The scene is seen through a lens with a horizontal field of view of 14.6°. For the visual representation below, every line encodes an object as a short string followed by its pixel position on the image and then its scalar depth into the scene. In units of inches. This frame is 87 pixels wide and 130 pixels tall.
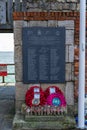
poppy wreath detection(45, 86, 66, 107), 291.9
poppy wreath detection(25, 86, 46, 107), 292.5
